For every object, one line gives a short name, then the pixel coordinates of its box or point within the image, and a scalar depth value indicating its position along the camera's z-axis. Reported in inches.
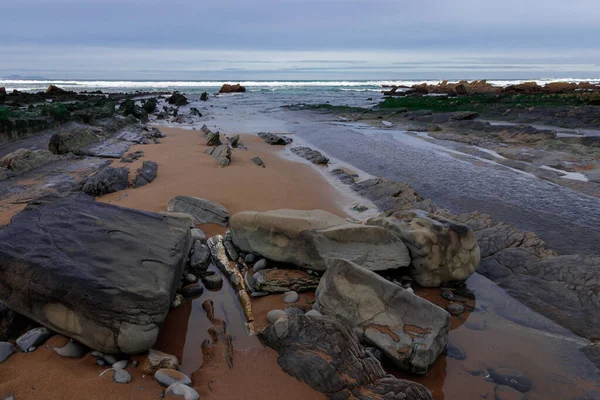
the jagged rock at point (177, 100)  1469.0
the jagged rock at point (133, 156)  417.1
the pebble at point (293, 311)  148.7
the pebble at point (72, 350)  113.7
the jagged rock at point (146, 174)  322.0
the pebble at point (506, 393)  117.5
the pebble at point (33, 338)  115.4
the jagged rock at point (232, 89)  2581.2
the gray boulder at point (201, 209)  235.8
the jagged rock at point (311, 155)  469.1
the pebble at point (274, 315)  144.5
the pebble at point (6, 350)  111.2
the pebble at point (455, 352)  134.3
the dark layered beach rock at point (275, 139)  609.3
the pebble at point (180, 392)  102.8
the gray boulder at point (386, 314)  124.3
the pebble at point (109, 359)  113.0
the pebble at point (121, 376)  106.1
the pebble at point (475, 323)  153.3
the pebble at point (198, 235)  199.4
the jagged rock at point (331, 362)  106.7
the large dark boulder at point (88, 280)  114.1
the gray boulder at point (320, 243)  172.2
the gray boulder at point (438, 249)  178.5
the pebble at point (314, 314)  129.8
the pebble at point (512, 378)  122.0
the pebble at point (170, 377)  107.3
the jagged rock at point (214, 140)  528.4
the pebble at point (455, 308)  162.2
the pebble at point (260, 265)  179.7
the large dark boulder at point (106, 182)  296.4
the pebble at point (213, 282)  169.6
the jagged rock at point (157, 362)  111.5
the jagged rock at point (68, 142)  443.8
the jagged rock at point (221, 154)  402.4
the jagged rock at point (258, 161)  421.7
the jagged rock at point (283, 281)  166.4
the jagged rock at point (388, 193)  300.9
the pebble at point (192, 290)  161.6
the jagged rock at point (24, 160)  354.4
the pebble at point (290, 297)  160.2
